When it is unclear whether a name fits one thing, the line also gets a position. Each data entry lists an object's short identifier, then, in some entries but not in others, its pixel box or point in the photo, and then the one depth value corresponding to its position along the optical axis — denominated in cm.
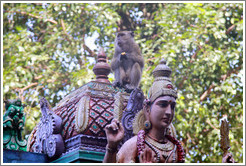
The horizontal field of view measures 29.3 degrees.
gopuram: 487
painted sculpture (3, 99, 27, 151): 623
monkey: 759
